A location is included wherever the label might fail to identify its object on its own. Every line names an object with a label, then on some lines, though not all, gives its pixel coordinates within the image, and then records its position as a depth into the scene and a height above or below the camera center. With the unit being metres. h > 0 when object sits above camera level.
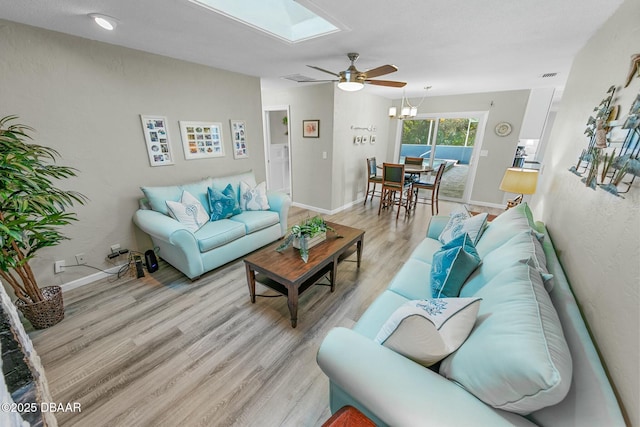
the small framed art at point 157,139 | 2.63 -0.07
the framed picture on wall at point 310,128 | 4.30 +0.13
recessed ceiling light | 1.72 +0.78
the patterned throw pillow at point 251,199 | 3.18 -0.82
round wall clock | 4.54 +0.19
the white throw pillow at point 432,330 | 0.93 -0.73
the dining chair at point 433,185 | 4.28 -0.84
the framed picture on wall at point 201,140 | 2.97 -0.08
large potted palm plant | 1.51 -0.54
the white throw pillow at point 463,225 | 1.90 -0.70
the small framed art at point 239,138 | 3.44 -0.05
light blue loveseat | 2.32 -1.00
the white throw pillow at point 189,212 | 2.52 -0.81
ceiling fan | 2.21 +0.56
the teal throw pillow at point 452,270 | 1.40 -0.75
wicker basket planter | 1.81 -1.32
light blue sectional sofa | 0.67 -0.71
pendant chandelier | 4.37 +0.47
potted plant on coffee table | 2.12 -0.88
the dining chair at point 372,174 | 4.86 -0.75
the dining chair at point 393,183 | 4.24 -0.80
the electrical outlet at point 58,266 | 2.23 -1.21
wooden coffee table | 1.84 -1.03
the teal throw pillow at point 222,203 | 2.89 -0.81
